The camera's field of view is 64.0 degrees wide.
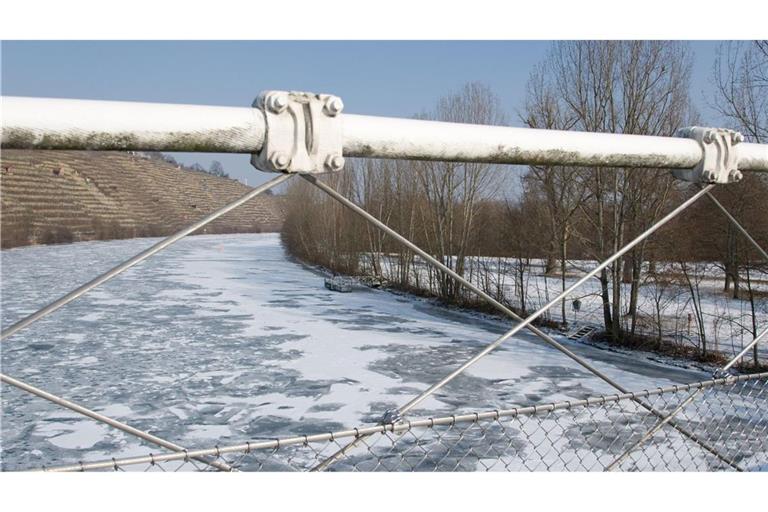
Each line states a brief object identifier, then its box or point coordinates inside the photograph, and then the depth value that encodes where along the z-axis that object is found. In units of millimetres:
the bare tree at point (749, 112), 11352
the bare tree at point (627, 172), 12930
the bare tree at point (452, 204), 18531
